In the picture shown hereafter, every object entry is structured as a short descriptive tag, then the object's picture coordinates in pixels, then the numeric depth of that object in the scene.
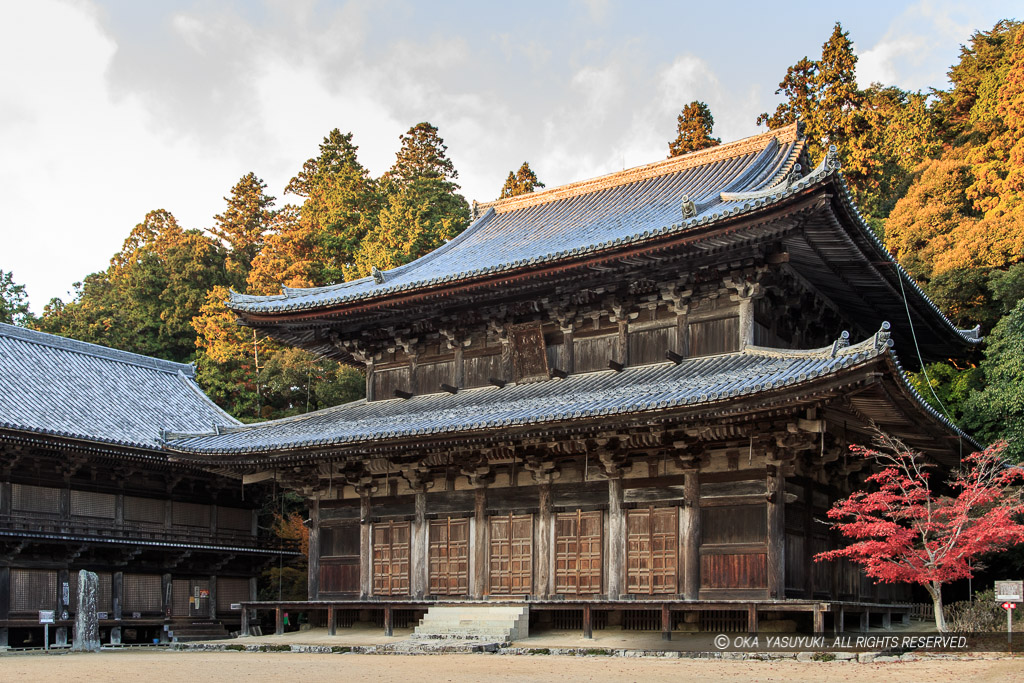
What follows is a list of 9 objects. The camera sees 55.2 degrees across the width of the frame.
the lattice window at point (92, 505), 29.17
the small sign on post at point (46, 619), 26.02
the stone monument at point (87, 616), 24.86
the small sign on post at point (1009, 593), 15.88
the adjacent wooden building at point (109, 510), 27.48
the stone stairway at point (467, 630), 20.09
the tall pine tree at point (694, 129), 53.62
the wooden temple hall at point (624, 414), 19.11
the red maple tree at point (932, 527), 17.58
